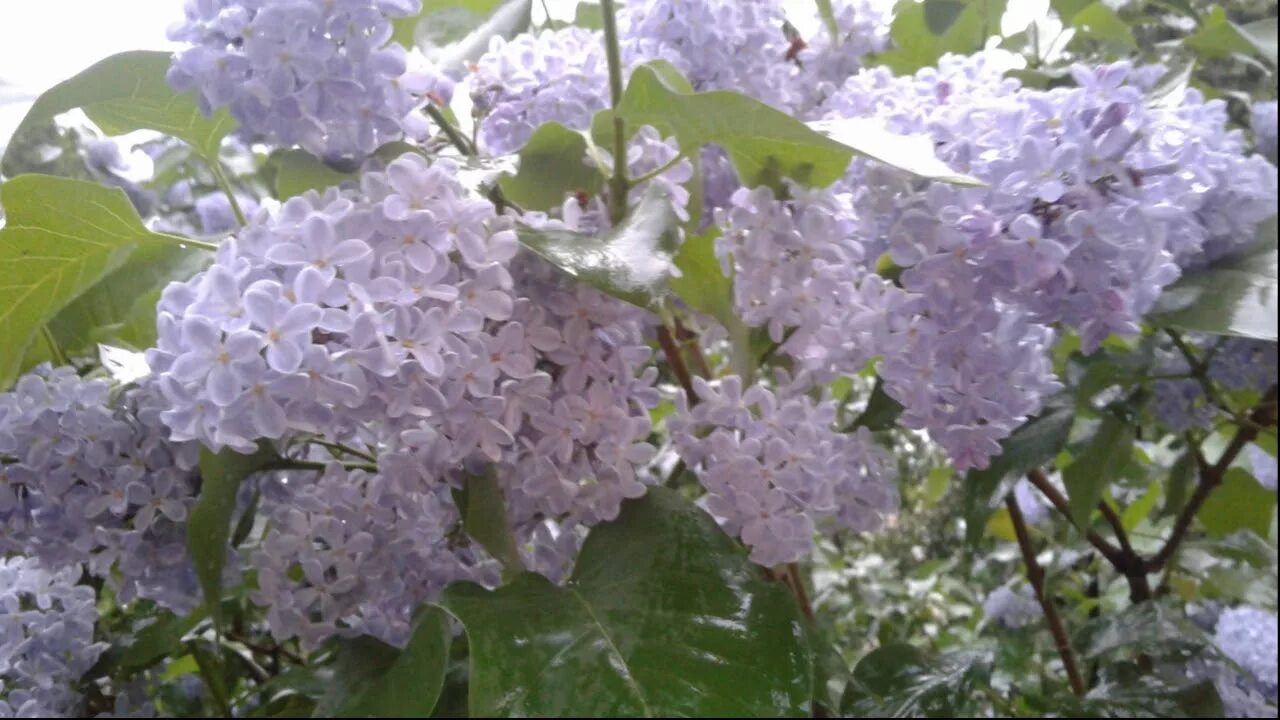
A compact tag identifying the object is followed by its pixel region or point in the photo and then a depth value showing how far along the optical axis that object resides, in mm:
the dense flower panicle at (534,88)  542
